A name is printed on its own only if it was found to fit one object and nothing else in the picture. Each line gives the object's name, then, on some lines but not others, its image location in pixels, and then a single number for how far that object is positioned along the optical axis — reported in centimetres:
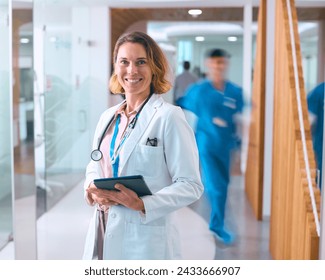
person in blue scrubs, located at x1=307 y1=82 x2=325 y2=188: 309
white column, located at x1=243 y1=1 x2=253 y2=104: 321
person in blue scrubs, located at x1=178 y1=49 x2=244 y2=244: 255
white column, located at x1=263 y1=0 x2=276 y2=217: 417
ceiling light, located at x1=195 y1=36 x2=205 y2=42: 291
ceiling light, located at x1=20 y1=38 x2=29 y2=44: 261
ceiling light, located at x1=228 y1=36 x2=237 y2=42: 328
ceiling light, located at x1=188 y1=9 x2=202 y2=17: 277
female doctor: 203
